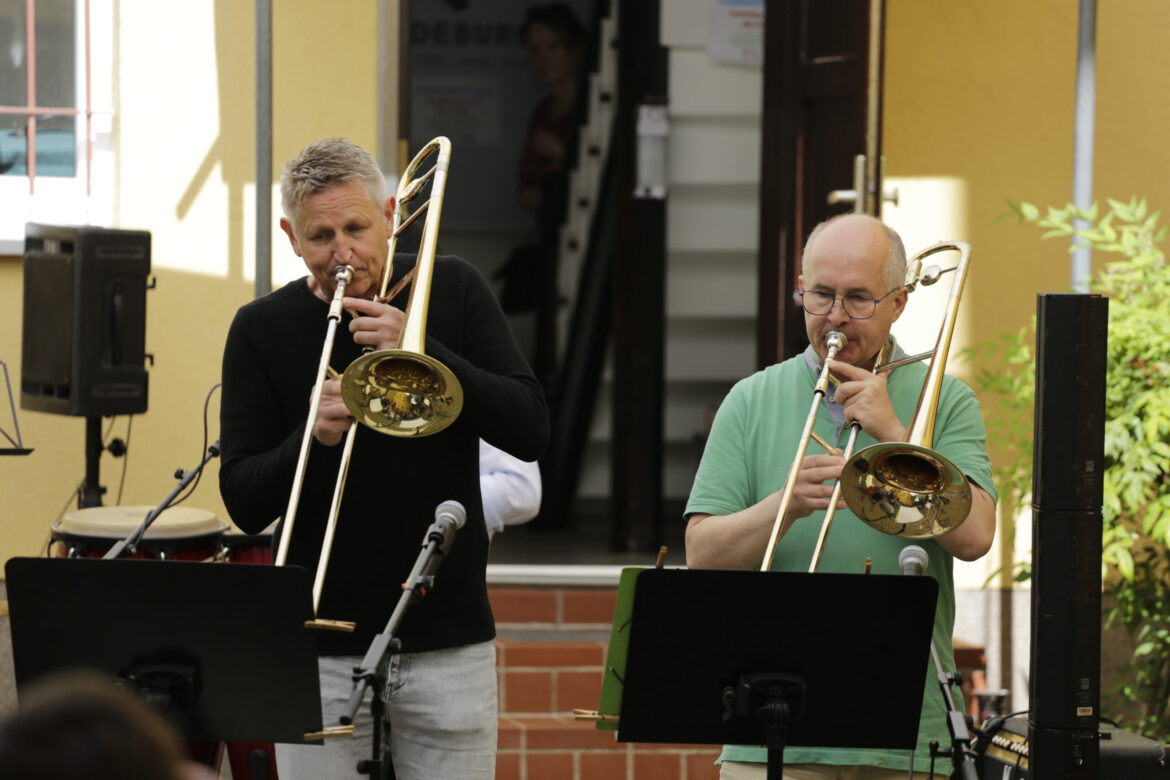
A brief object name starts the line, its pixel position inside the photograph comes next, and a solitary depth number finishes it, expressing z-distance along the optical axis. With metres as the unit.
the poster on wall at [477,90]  18.98
